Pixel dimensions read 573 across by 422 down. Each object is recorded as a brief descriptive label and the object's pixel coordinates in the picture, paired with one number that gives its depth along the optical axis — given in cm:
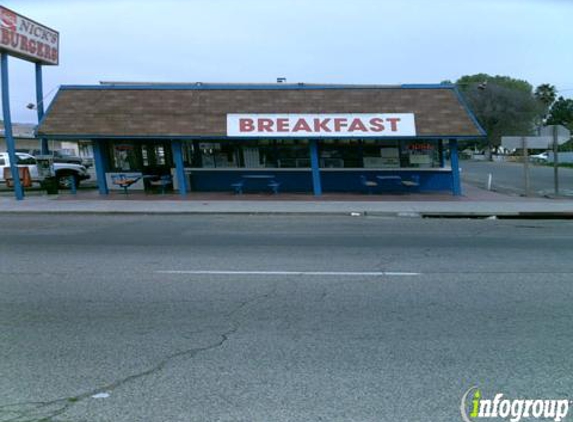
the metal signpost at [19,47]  1667
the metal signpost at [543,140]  1778
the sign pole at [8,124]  1708
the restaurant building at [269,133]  1747
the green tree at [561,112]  8744
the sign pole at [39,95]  1942
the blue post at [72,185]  1912
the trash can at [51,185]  1997
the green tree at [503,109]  6431
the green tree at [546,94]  8550
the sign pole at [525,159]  1770
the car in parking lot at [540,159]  5469
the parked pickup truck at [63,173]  2194
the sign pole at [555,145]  1782
